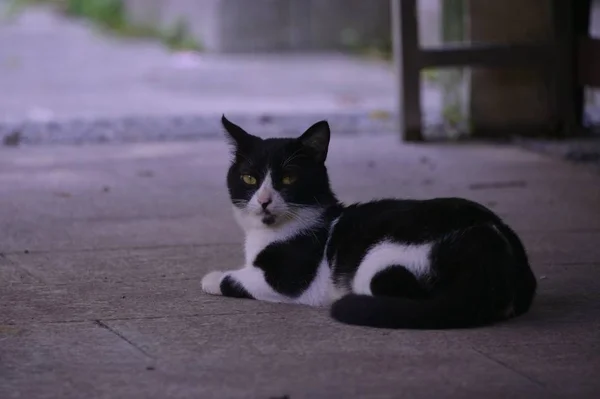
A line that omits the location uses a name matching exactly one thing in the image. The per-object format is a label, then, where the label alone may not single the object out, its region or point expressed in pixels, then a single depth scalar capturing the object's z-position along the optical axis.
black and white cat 6.07
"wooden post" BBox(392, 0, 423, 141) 14.76
